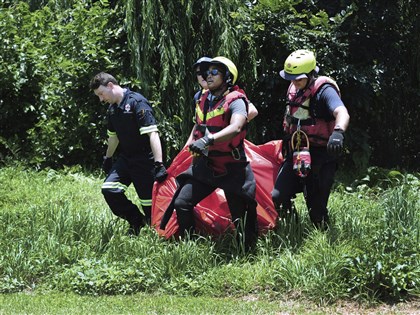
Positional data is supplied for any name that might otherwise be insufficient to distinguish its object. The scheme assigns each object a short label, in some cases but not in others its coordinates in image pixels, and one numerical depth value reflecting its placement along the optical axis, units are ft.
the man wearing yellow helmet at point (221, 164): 45.62
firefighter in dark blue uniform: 49.80
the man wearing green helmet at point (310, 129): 46.03
